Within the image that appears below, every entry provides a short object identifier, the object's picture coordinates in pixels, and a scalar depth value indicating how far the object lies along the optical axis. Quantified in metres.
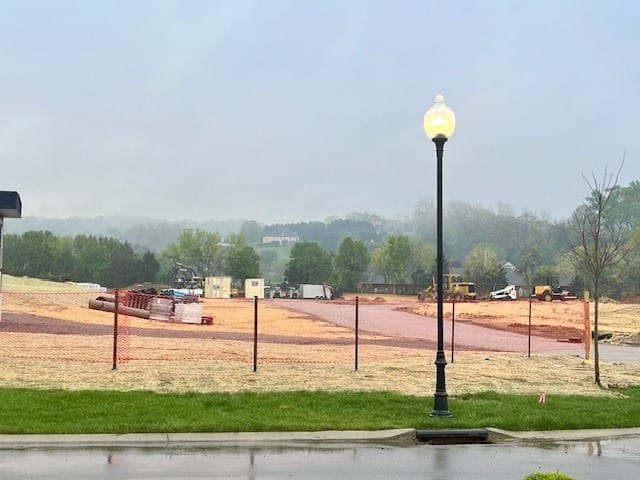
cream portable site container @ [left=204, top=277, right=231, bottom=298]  109.88
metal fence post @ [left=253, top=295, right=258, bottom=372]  16.68
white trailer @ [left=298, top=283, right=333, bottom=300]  125.06
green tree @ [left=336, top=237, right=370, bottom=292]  177.50
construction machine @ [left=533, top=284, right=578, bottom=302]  92.34
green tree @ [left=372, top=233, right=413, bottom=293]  172.75
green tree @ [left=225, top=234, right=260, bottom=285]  170.12
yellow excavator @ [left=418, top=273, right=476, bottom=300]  97.69
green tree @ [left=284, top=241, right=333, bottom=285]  169.12
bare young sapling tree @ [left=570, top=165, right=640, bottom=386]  15.31
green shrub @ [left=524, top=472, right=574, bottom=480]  5.51
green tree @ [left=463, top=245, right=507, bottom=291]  139.56
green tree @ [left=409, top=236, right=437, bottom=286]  176.80
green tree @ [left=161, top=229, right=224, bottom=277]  181.62
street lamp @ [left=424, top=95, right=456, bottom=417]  11.41
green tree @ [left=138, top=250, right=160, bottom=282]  166.12
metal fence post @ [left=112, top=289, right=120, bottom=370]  16.82
